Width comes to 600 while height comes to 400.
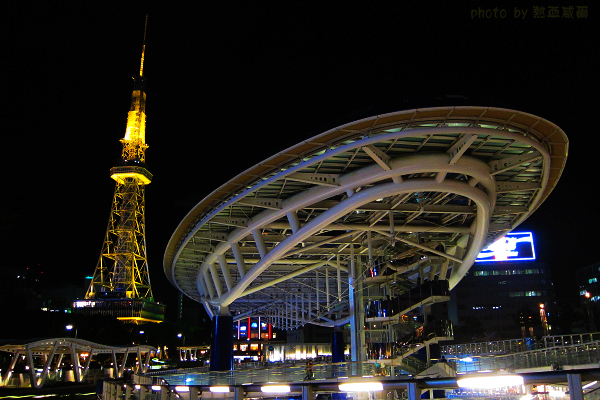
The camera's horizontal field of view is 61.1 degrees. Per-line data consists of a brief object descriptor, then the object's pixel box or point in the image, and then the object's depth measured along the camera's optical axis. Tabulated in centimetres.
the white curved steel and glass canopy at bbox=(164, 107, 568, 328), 1936
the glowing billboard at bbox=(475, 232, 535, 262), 7512
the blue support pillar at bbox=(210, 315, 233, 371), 3594
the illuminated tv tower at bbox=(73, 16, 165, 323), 10456
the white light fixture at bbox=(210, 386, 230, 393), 917
